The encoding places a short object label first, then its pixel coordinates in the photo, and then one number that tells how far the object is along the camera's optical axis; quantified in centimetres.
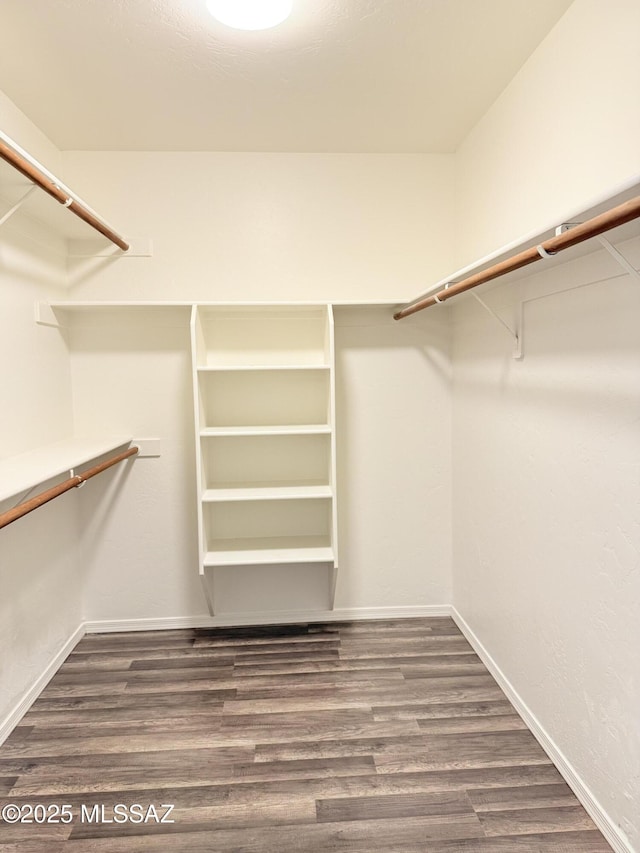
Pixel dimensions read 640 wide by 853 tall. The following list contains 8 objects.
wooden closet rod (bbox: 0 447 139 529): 157
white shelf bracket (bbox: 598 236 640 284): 128
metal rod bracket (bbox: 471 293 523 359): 213
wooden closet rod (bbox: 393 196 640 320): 102
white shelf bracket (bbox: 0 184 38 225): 185
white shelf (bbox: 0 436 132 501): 164
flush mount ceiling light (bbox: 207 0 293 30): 161
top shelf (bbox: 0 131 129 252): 158
